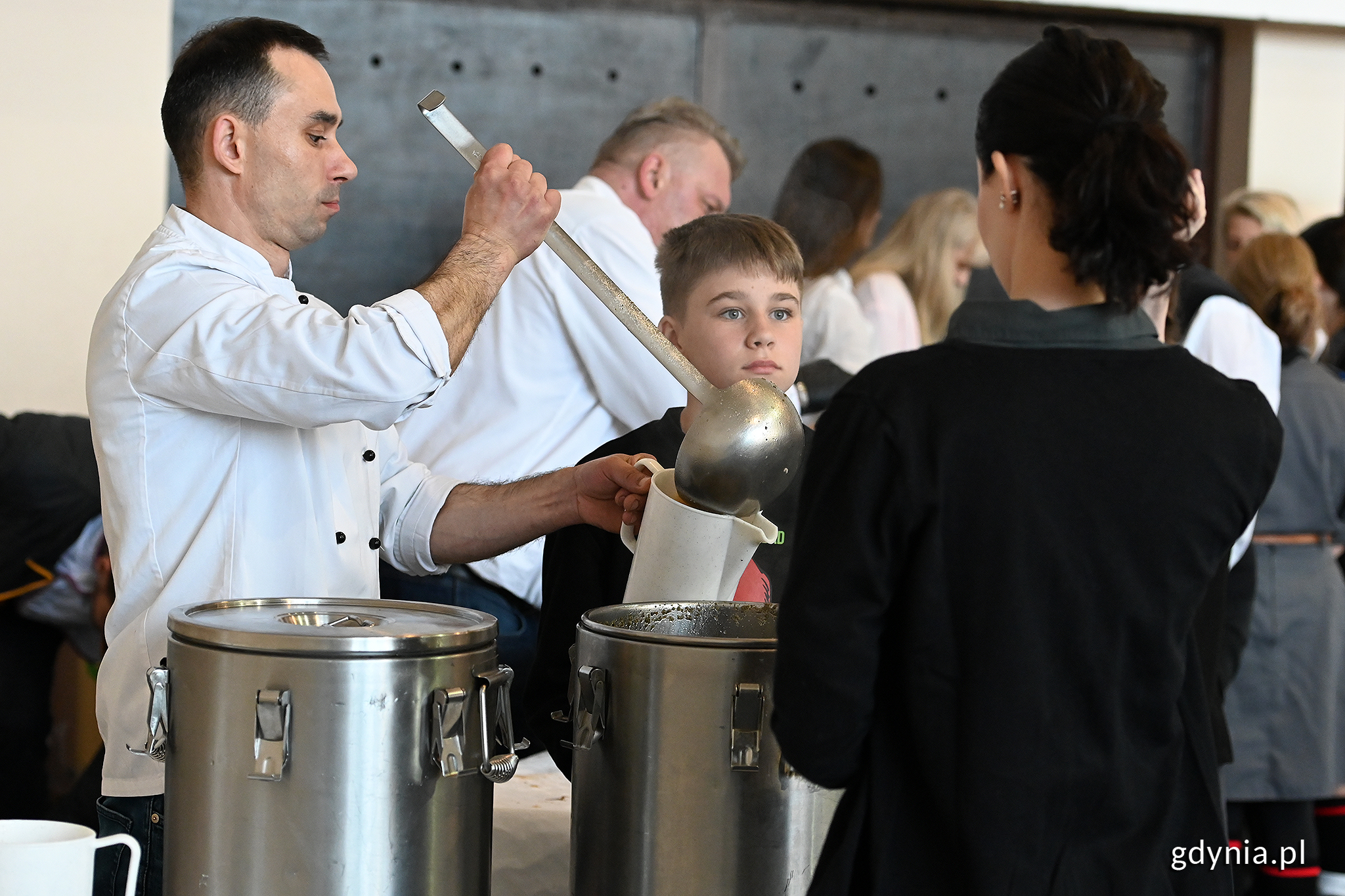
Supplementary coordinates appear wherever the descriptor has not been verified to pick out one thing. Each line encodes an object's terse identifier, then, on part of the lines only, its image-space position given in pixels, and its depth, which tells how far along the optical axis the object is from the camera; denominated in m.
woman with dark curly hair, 4.50
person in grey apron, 7.43
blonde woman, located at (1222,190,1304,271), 9.55
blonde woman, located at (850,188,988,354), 9.21
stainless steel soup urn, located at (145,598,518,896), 4.64
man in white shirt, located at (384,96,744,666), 6.08
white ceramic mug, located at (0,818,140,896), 4.59
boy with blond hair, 5.35
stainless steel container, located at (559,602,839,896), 4.70
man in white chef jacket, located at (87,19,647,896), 4.88
